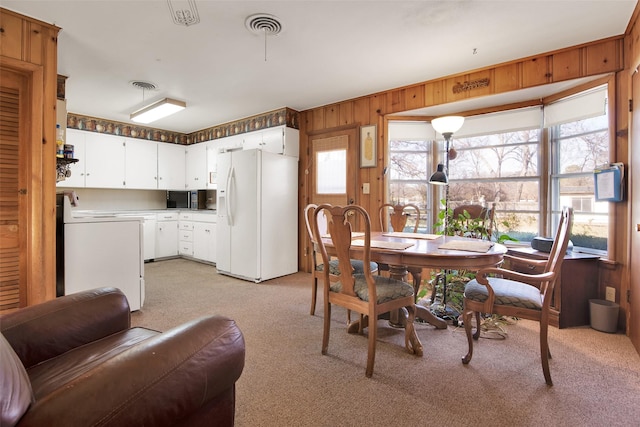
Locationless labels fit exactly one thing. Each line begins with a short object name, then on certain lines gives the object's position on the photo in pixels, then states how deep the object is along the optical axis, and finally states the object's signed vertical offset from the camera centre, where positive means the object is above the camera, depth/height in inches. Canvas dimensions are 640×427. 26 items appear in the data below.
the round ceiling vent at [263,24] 90.3 +56.1
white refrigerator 159.0 -1.9
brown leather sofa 26.6 -17.3
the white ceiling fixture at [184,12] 84.1 +56.1
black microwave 243.4 +9.6
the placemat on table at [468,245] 79.3 -9.1
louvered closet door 88.3 +5.1
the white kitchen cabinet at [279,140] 176.1 +41.4
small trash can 98.2 -33.0
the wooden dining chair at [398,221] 111.0 -4.3
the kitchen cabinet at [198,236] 201.0 -16.5
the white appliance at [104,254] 103.3 -15.1
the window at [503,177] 135.6 +15.8
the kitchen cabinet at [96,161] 188.1 +31.9
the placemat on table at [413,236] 107.1 -8.5
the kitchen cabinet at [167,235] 212.2 -16.3
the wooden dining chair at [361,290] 74.3 -20.2
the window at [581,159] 112.1 +20.1
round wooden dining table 73.5 -10.0
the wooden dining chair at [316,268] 93.9 -19.3
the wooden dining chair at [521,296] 71.2 -20.4
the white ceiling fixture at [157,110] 152.5 +51.8
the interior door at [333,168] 163.9 +23.9
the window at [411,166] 157.4 +23.6
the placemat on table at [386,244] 83.0 -9.1
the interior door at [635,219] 86.7 -2.0
